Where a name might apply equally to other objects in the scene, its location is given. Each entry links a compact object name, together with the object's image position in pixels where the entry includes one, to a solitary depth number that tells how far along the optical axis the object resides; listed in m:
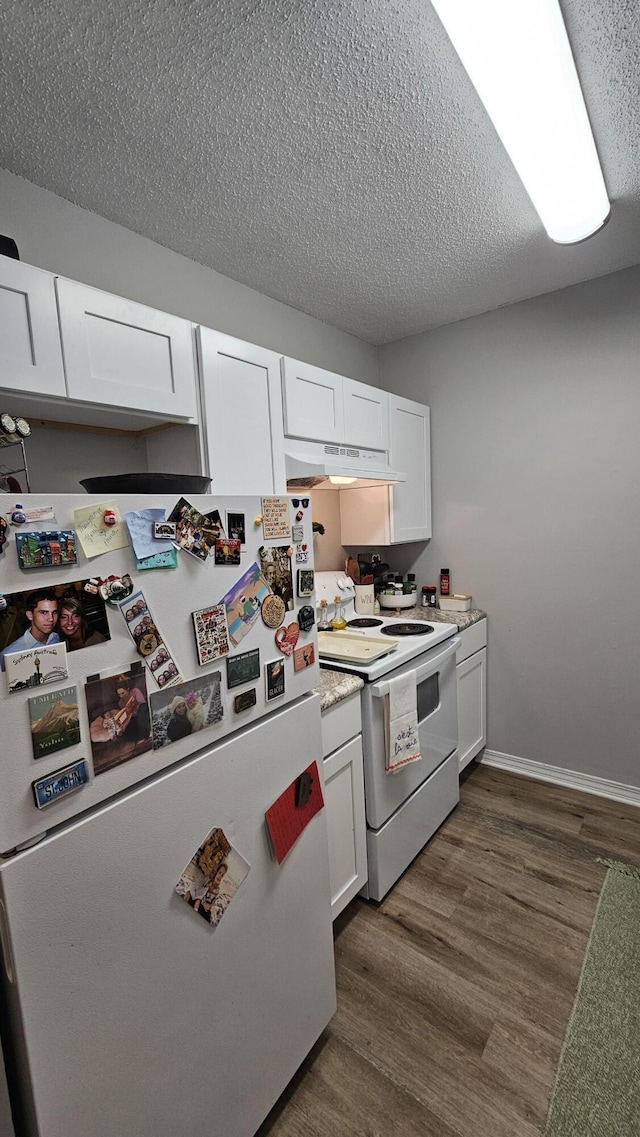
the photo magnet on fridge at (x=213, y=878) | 0.94
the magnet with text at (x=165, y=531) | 0.86
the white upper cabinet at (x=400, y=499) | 2.52
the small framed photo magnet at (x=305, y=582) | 1.23
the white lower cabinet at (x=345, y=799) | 1.53
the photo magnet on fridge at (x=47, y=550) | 0.69
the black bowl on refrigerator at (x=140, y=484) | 1.11
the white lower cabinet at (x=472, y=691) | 2.44
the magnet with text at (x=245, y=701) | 1.03
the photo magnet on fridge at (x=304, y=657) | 1.20
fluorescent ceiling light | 0.90
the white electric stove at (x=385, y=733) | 1.71
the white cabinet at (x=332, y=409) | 1.87
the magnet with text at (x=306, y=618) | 1.22
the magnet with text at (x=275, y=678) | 1.11
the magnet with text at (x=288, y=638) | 1.15
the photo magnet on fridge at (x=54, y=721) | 0.71
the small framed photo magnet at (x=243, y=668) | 1.01
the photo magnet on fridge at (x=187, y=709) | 0.88
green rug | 1.15
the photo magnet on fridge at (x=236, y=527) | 1.02
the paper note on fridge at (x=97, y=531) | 0.76
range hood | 1.86
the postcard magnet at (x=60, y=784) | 0.71
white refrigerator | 0.71
